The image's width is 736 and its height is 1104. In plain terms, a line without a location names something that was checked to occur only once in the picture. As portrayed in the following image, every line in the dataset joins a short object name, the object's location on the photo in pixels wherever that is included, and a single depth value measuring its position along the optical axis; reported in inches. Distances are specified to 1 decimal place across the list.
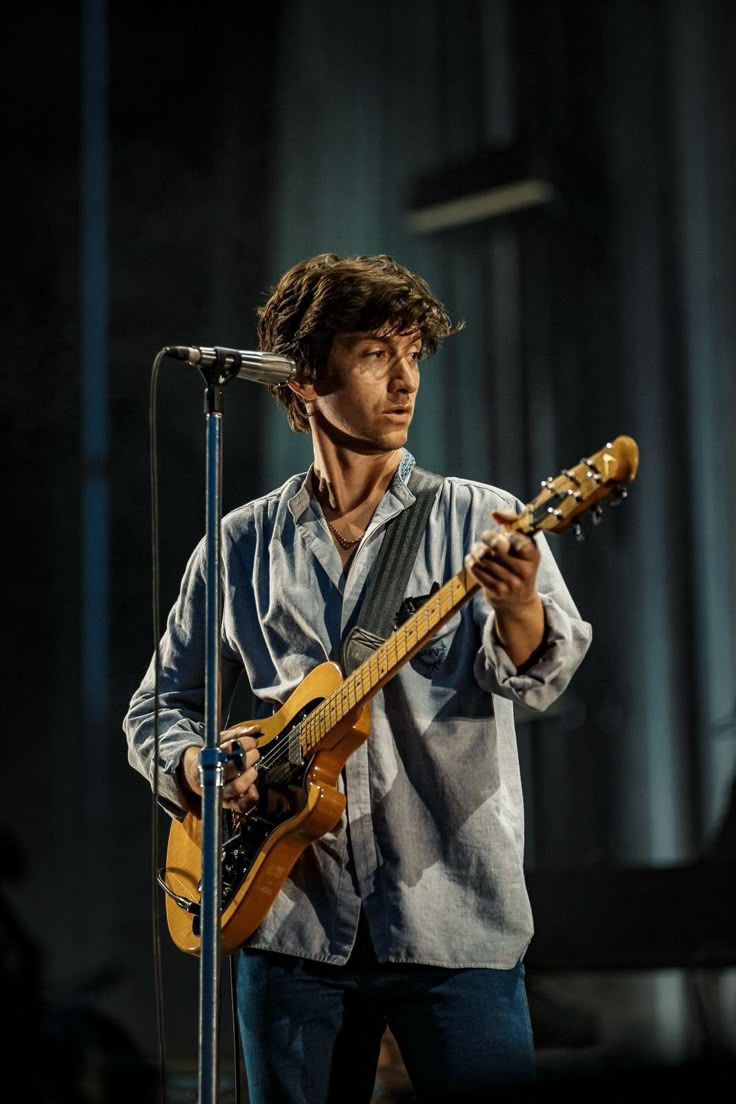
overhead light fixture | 309.1
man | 243.1
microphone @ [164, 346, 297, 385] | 243.8
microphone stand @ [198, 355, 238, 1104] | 238.6
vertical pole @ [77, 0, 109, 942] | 311.1
